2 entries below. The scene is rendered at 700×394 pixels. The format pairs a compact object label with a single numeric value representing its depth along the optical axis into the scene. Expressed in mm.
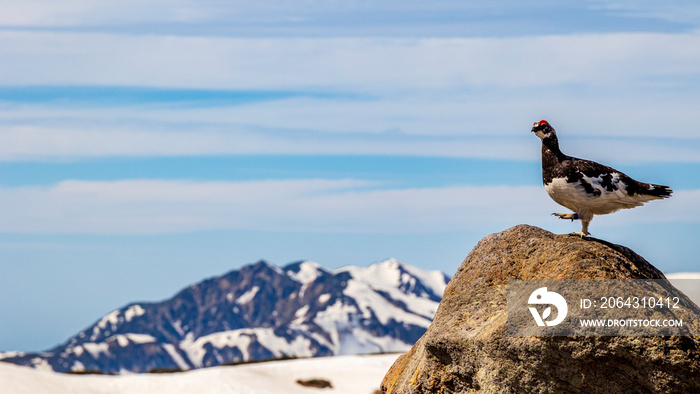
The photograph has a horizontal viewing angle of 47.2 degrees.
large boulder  14438
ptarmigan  17406
